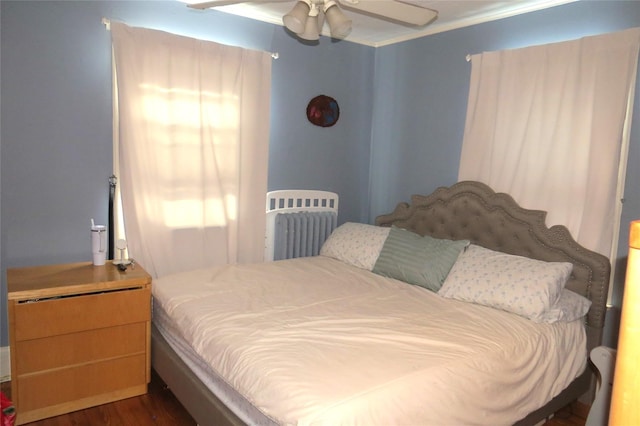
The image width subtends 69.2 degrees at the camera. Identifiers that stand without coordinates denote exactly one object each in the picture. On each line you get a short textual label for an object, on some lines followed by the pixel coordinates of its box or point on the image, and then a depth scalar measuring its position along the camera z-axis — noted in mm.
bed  1628
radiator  3539
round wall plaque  3655
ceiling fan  1938
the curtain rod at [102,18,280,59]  2699
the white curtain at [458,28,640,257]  2473
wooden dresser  2182
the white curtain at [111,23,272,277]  2826
